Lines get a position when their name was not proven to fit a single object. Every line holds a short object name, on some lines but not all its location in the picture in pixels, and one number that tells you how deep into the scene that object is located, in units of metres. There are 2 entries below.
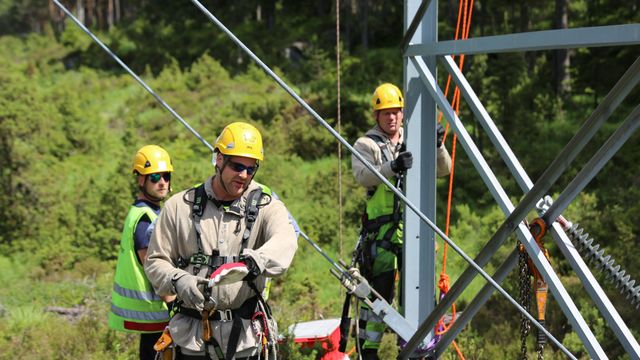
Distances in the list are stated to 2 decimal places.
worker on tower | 5.72
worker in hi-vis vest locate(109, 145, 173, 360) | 4.98
